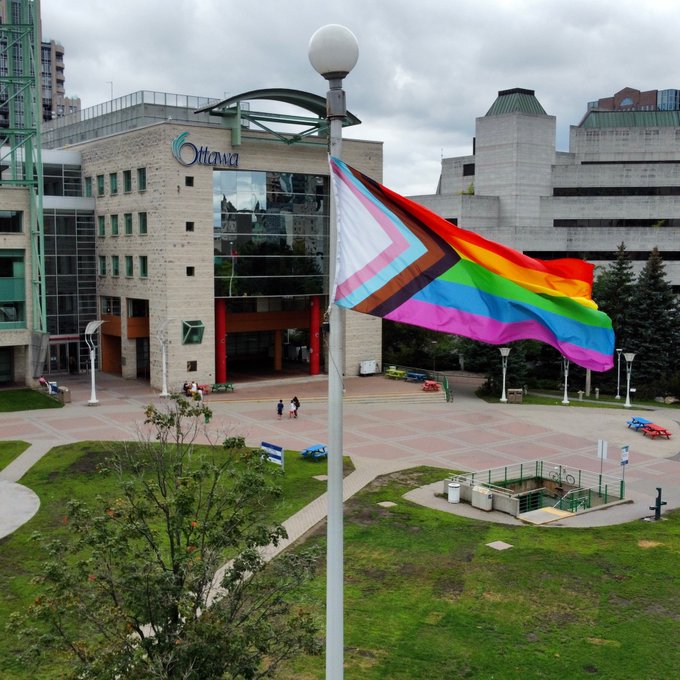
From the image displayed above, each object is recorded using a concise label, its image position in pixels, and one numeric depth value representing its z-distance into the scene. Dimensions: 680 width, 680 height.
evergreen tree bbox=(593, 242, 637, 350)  58.91
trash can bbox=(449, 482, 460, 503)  28.41
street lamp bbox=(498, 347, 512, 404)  50.52
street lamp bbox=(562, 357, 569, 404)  51.62
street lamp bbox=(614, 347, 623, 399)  55.72
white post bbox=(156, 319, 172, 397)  48.16
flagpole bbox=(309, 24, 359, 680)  8.36
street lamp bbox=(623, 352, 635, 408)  49.78
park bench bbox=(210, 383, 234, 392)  50.12
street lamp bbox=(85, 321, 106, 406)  45.33
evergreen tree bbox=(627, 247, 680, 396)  58.00
